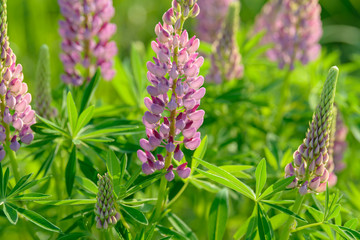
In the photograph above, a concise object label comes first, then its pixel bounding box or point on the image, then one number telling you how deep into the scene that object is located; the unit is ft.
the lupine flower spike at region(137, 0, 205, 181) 4.52
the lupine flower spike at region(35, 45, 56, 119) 5.09
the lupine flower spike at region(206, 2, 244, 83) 5.67
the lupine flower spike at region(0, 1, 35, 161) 4.60
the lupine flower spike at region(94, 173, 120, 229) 4.54
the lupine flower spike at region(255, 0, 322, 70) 5.73
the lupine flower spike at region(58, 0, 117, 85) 5.33
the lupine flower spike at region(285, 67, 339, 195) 4.53
